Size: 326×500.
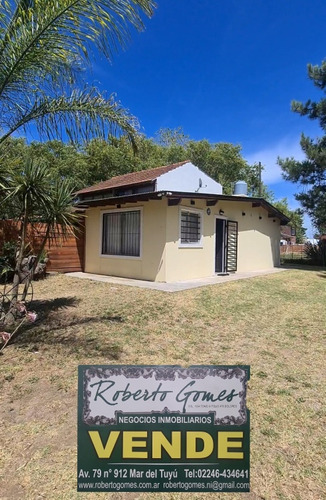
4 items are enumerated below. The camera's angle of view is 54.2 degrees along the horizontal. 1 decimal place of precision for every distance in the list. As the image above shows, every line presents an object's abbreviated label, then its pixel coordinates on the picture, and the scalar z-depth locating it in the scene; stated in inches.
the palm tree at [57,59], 165.3
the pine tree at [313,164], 685.3
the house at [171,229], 434.0
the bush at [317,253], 809.4
